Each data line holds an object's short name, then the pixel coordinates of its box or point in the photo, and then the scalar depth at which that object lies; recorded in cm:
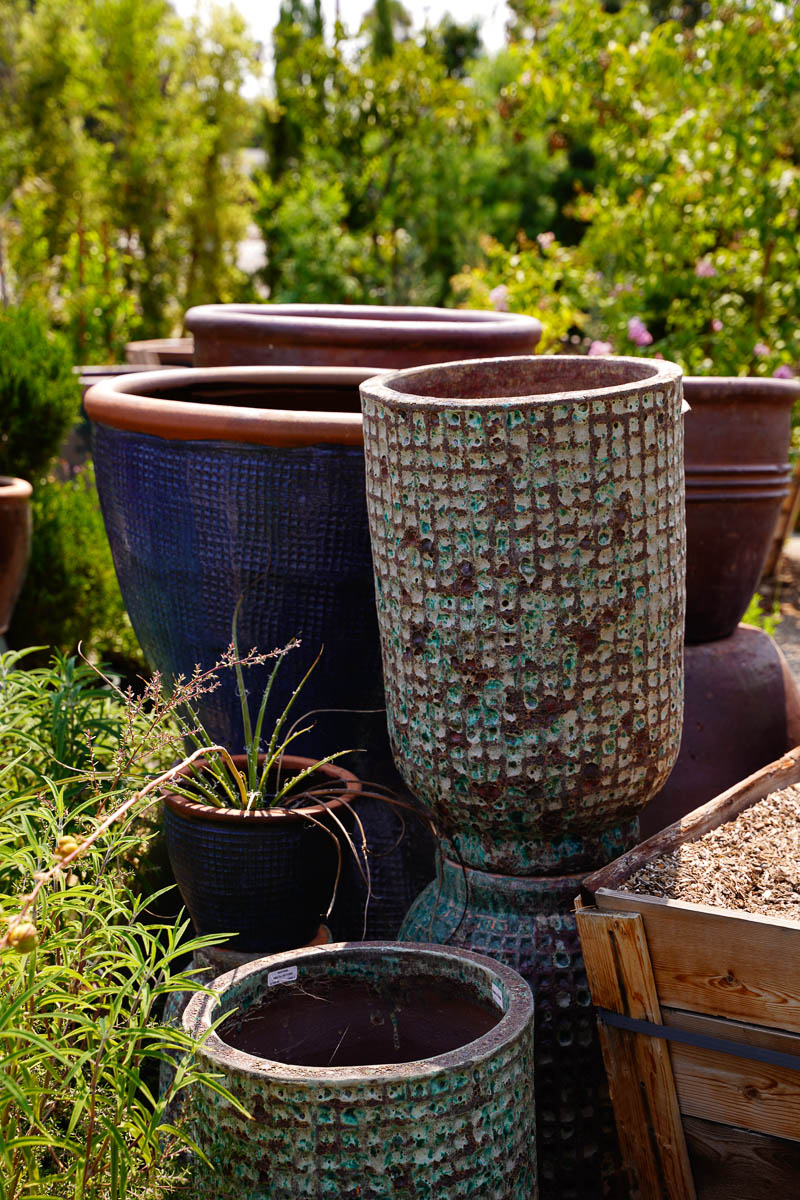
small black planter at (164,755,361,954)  178
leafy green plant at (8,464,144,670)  420
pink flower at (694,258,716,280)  534
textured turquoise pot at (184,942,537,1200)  133
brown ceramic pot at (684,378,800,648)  270
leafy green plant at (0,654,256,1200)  125
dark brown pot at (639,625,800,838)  259
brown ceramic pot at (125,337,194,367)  455
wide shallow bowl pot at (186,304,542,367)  269
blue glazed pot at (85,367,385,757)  209
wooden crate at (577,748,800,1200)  156
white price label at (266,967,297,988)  163
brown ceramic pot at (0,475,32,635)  357
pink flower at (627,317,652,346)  515
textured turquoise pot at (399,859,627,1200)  181
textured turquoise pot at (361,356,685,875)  163
